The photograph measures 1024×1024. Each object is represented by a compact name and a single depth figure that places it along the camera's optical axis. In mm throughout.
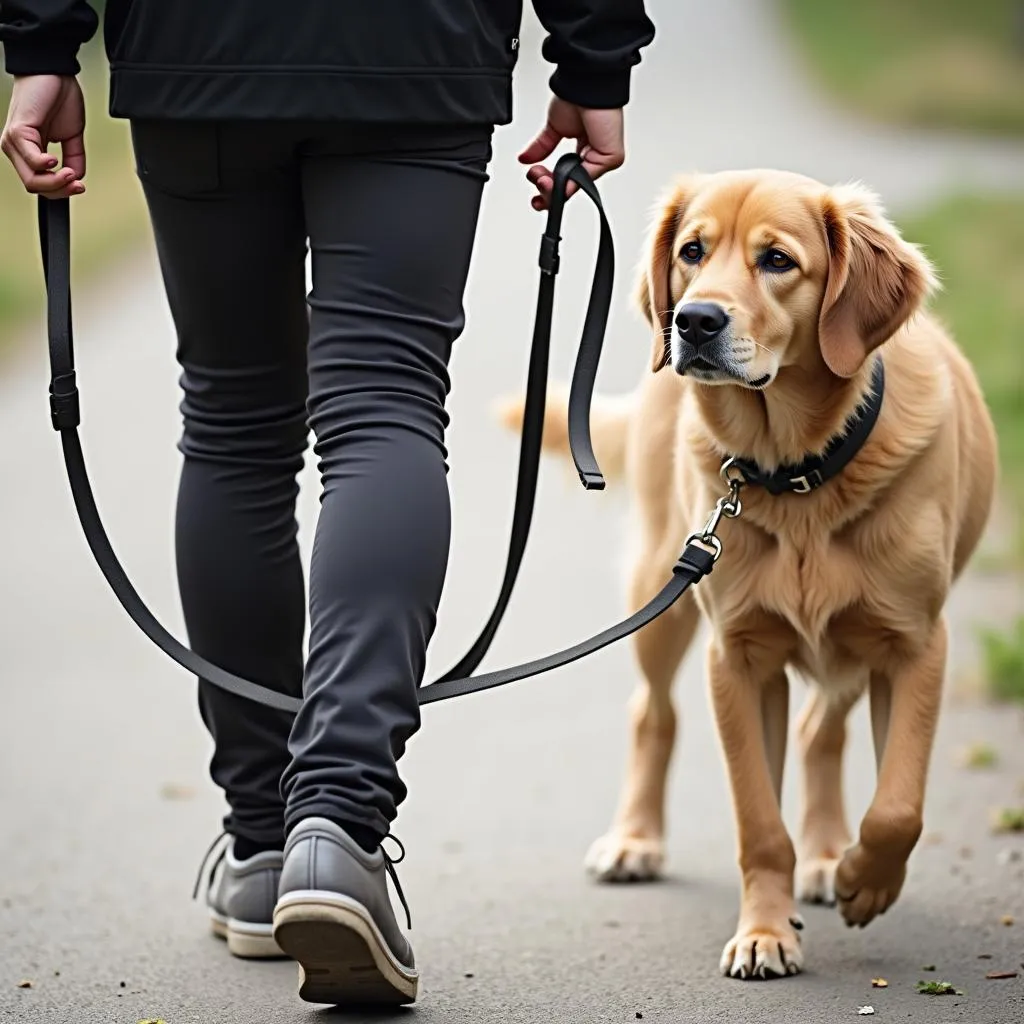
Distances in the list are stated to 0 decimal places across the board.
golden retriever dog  5996
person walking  4855
